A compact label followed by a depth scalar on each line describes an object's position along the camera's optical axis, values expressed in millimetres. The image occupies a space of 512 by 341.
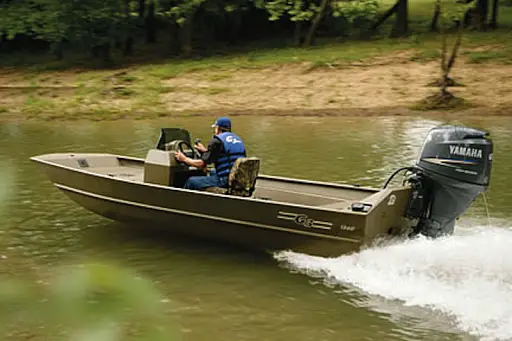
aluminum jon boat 7812
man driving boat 8773
